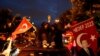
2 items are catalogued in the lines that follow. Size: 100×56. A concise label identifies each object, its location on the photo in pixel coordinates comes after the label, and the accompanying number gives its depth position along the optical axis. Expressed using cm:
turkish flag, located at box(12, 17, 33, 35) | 573
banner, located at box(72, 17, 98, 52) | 462
